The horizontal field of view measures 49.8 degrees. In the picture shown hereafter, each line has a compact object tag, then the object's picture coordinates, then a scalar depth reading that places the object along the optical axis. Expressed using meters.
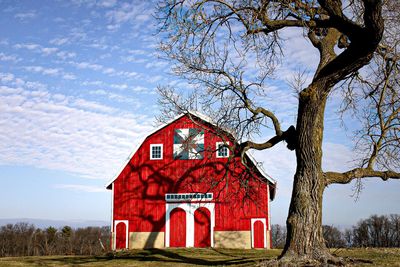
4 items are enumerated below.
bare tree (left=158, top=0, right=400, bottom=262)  11.48
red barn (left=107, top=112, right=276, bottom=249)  24.27
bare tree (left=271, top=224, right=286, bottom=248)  54.34
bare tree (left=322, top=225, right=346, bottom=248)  54.52
